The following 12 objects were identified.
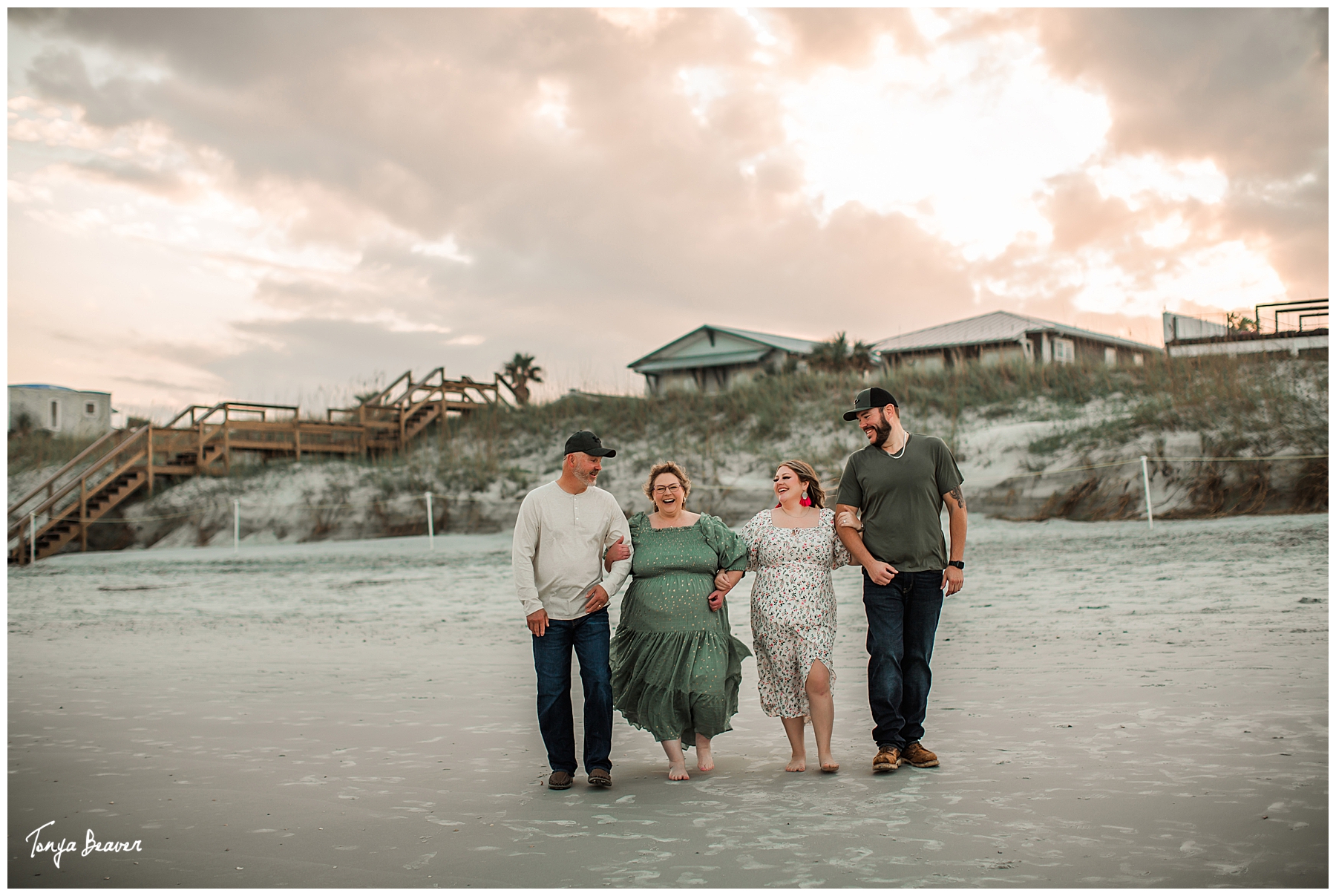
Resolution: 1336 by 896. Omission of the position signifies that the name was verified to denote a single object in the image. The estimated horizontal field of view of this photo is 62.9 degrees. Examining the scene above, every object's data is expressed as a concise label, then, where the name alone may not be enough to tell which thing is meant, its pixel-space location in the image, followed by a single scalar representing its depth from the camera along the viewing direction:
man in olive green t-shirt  4.80
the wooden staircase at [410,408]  29.55
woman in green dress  4.79
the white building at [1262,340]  22.46
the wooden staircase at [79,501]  24.11
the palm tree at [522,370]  37.19
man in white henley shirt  4.72
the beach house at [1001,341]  35.12
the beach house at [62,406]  50.88
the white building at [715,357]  39.28
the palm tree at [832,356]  32.84
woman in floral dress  4.83
